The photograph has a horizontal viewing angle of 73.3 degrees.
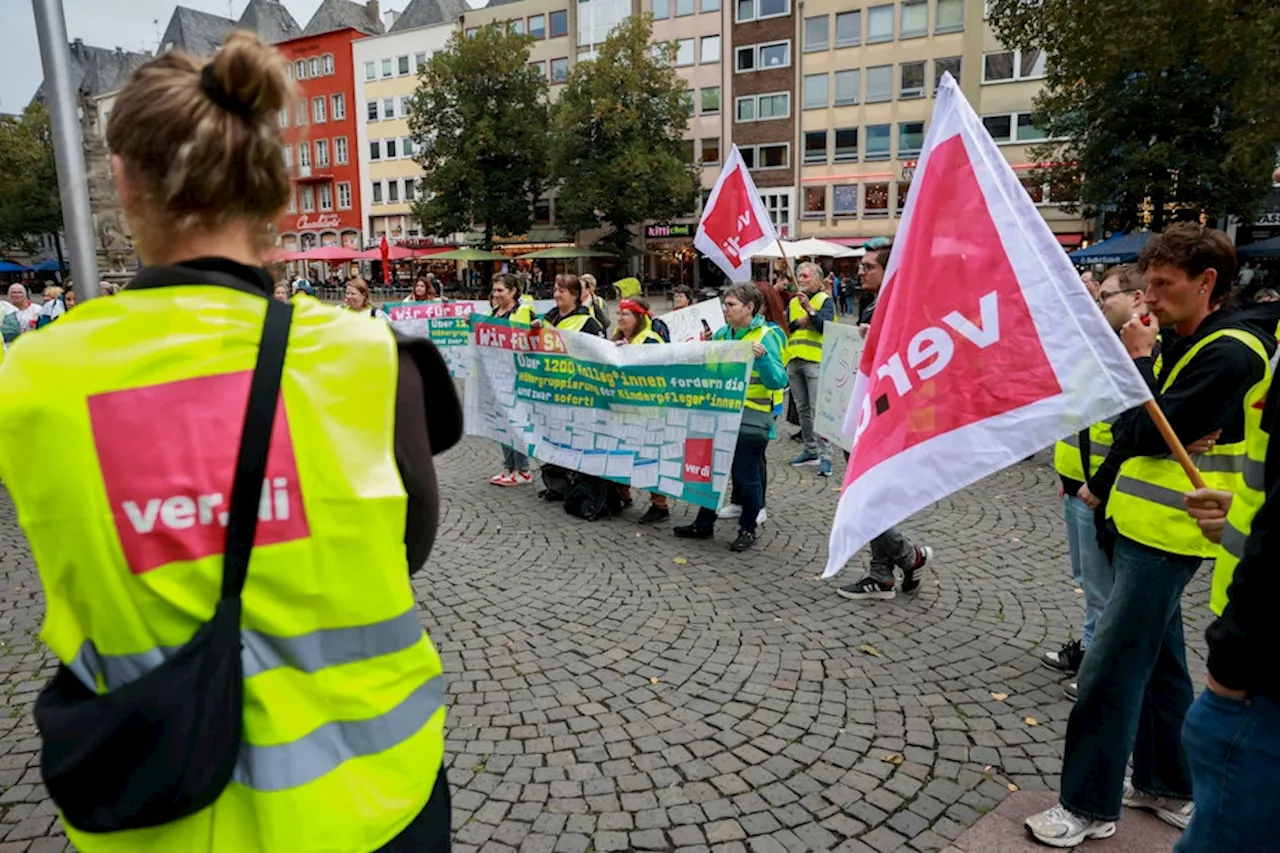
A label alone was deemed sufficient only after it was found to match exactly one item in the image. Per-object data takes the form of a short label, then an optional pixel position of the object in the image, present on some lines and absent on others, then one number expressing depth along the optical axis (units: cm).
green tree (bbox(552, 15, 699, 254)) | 4228
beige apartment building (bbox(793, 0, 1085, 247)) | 4128
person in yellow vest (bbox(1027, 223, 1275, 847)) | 289
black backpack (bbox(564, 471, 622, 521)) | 761
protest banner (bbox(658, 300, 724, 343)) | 1139
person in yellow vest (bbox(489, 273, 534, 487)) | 885
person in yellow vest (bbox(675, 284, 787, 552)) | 647
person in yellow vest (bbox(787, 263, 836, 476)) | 973
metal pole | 479
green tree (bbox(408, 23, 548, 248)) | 4472
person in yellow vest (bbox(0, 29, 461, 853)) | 122
